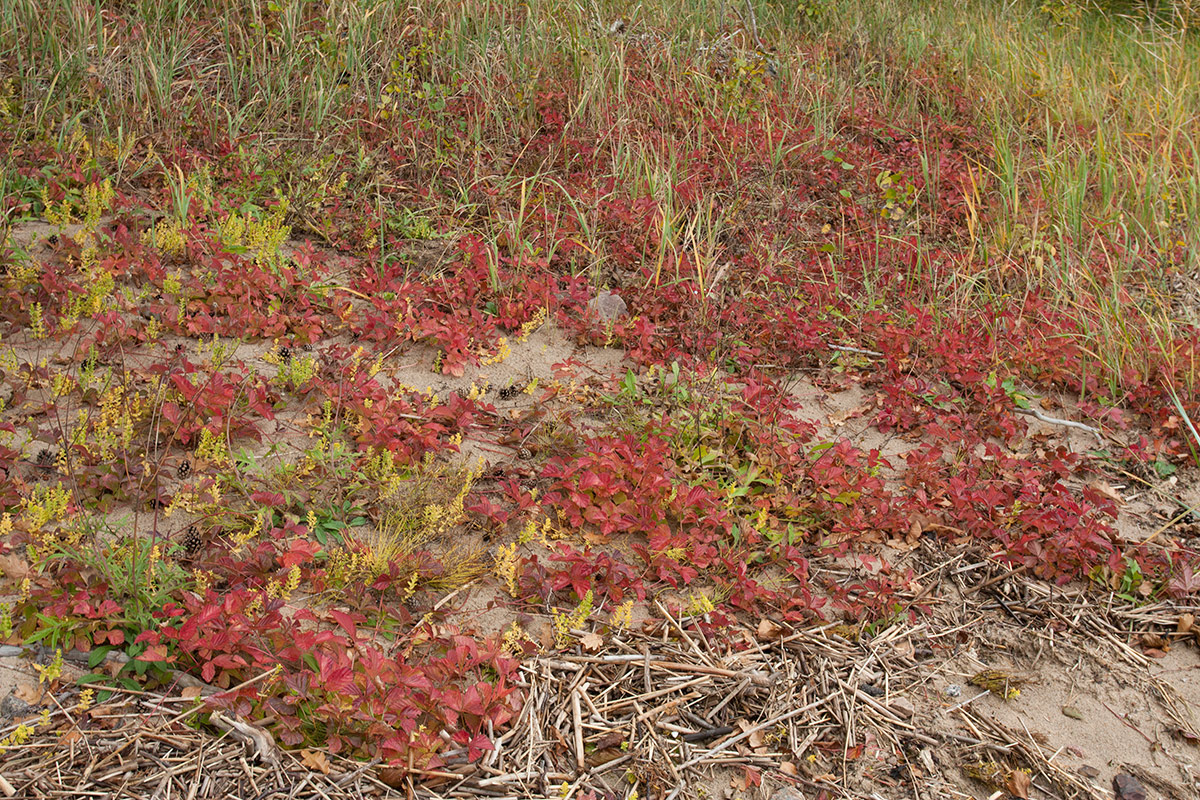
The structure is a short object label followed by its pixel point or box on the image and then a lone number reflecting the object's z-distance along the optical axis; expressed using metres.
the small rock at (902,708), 2.92
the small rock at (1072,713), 2.98
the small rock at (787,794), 2.59
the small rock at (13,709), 2.40
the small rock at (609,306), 4.78
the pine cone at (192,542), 2.92
